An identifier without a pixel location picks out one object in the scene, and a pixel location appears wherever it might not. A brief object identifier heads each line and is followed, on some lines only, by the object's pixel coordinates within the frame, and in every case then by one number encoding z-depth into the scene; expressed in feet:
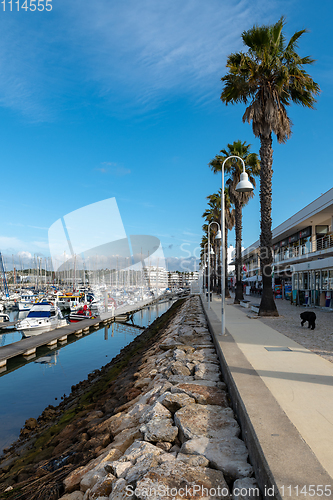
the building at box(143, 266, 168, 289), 594.45
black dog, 42.45
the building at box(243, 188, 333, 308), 76.16
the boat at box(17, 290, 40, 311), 151.43
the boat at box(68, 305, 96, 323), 112.98
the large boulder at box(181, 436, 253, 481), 12.64
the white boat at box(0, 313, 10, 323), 112.10
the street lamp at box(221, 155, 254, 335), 33.07
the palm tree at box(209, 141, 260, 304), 90.22
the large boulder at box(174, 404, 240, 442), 15.59
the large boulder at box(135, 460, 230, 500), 11.47
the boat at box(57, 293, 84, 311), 170.10
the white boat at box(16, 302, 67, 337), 84.64
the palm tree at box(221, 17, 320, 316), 54.03
